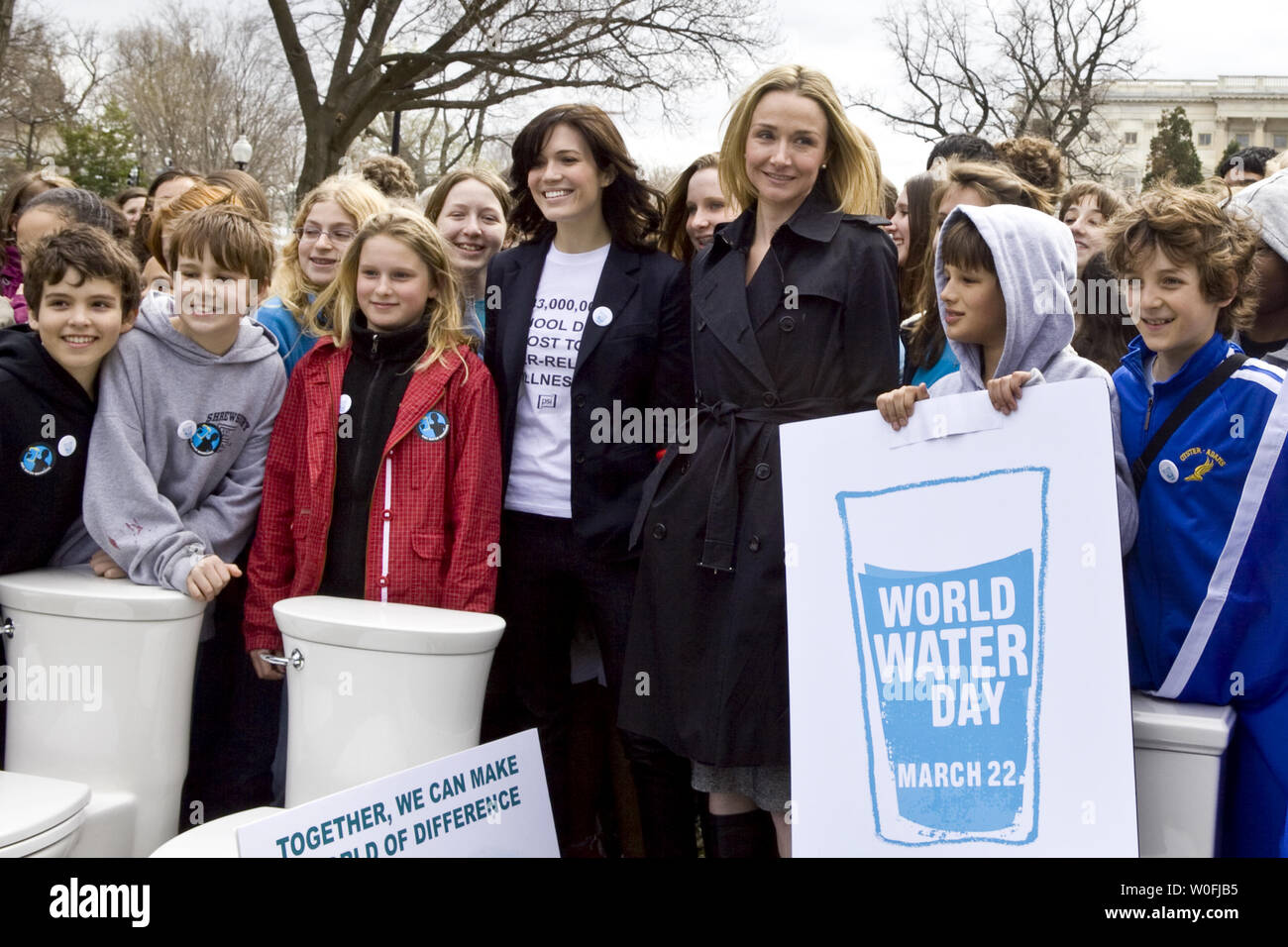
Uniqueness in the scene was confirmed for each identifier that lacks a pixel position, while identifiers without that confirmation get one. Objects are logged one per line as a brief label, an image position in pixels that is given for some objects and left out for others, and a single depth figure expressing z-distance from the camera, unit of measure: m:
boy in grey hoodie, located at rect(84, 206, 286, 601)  2.95
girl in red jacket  3.02
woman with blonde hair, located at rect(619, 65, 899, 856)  2.50
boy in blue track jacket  2.14
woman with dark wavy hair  2.97
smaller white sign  2.34
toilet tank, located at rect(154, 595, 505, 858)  2.72
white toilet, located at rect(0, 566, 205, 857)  2.84
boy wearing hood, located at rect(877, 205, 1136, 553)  2.29
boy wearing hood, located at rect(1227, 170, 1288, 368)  2.63
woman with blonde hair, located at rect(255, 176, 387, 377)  3.64
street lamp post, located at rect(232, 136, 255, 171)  19.58
